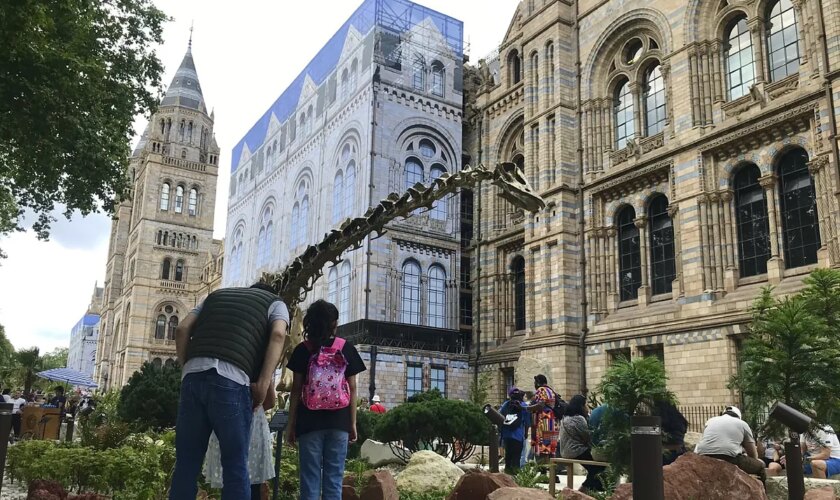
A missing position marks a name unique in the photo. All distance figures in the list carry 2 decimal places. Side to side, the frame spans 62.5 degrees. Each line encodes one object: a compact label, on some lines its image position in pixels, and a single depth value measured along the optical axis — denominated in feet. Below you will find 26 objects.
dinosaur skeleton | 29.50
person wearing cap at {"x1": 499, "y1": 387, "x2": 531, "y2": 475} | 37.17
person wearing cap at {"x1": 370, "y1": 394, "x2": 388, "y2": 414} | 60.44
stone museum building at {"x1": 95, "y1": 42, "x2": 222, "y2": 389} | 196.24
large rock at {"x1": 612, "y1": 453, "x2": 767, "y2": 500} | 19.79
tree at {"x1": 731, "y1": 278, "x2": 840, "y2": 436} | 29.73
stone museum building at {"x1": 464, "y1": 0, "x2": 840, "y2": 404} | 56.75
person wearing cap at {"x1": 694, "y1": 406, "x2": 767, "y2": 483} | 24.67
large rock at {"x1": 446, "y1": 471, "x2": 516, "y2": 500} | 21.36
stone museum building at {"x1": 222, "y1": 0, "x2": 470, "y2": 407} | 85.25
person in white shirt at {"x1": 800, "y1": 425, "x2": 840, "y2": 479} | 31.42
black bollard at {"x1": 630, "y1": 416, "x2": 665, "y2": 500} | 13.78
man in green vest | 14.17
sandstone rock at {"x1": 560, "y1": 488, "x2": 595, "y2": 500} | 20.09
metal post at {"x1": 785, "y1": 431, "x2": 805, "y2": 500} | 20.52
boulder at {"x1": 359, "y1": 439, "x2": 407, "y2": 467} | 41.96
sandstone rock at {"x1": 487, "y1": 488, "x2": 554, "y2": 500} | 18.28
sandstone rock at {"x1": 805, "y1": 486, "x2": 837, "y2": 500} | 20.43
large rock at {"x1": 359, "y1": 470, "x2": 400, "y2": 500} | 20.86
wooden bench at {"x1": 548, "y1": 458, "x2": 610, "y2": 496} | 28.13
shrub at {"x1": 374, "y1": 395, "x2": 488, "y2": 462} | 40.11
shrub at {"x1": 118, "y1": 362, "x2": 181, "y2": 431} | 39.11
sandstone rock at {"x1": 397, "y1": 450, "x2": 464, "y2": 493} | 28.25
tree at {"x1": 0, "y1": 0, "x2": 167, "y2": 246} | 37.06
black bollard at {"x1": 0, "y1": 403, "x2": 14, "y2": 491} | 15.39
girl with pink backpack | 15.78
